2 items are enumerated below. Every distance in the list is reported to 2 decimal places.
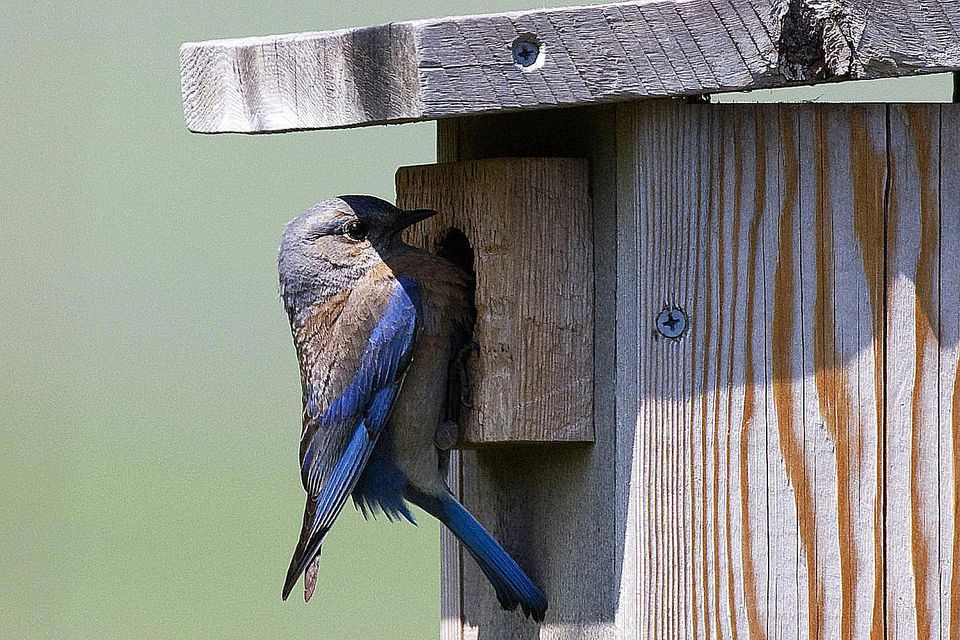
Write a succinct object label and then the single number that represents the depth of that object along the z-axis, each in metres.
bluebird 5.21
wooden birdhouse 4.30
